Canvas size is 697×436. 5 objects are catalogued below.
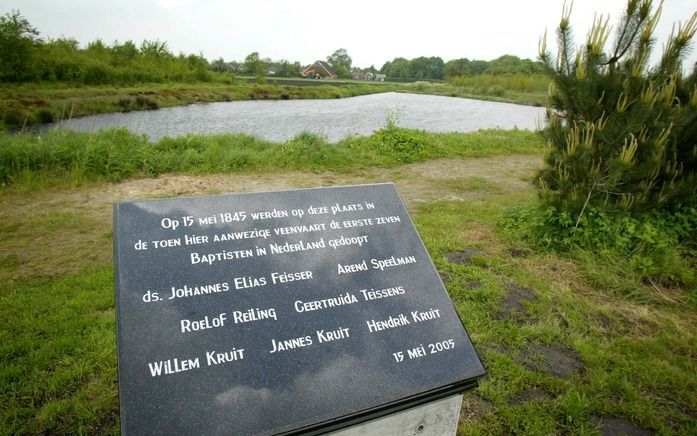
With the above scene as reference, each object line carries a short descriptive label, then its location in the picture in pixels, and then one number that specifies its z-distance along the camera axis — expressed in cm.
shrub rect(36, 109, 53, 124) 1478
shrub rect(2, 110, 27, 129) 1368
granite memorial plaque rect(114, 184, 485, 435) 141
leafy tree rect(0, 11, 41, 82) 2012
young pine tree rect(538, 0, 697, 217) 407
